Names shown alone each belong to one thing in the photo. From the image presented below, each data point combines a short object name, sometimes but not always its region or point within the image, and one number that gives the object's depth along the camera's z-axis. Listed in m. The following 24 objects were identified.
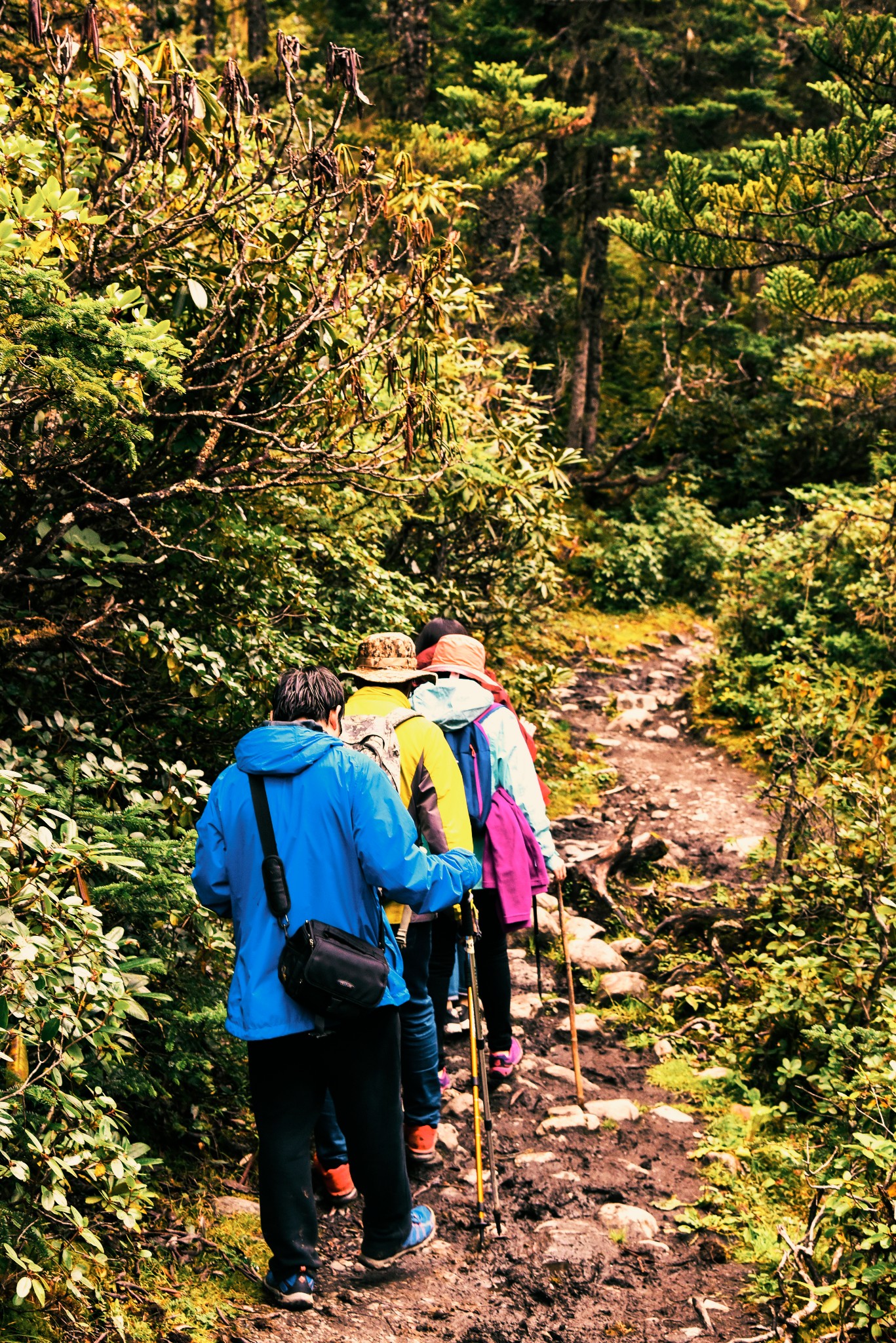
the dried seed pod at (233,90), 3.71
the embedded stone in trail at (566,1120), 5.12
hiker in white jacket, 4.89
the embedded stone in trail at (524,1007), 6.40
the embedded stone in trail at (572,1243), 4.05
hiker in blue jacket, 3.31
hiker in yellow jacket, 4.15
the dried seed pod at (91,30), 3.30
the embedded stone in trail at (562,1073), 5.62
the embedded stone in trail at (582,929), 7.21
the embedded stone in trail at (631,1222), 4.29
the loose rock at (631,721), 11.71
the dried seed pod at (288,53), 3.70
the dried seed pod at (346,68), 3.76
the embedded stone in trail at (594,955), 6.88
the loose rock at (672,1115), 5.24
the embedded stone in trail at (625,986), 6.58
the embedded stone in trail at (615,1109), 5.29
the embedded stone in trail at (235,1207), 3.95
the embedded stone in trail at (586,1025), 6.19
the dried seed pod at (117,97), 3.51
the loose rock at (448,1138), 4.91
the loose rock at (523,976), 6.85
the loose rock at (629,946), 7.09
